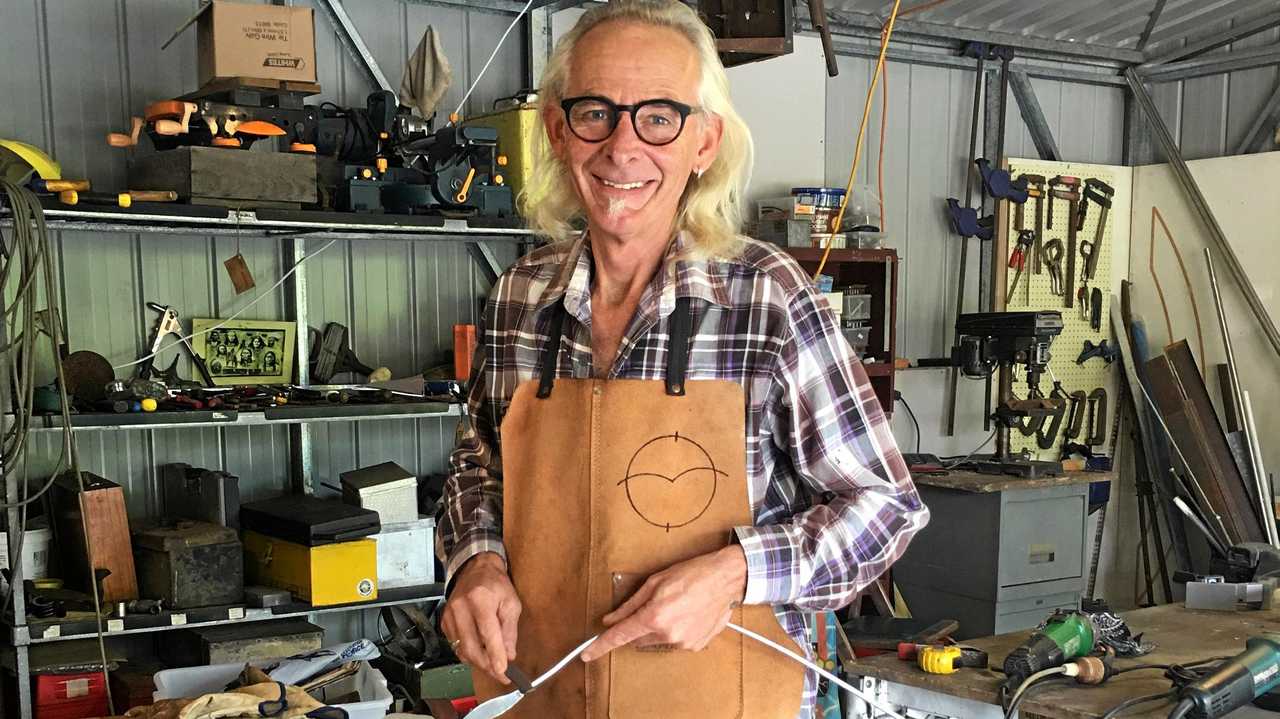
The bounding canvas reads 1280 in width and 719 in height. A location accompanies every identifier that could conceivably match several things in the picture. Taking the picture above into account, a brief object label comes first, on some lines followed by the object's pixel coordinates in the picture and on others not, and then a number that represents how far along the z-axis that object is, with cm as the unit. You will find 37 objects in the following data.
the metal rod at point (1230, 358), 545
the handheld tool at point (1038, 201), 574
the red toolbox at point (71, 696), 325
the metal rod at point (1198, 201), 562
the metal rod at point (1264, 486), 499
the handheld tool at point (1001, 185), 558
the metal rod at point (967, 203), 564
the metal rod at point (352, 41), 407
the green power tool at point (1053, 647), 196
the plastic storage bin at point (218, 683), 297
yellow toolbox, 348
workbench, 190
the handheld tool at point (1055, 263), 583
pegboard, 574
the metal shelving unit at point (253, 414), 322
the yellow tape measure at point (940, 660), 206
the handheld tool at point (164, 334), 379
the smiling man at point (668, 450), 132
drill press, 443
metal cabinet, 412
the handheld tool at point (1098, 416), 595
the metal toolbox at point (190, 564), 338
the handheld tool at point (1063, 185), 582
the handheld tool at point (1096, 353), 589
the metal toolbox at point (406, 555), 369
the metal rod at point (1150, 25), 527
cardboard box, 344
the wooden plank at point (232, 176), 333
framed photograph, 391
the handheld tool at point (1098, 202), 598
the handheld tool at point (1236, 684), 183
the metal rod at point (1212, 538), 392
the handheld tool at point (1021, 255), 568
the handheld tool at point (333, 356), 409
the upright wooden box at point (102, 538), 338
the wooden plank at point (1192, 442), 526
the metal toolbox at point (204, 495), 361
